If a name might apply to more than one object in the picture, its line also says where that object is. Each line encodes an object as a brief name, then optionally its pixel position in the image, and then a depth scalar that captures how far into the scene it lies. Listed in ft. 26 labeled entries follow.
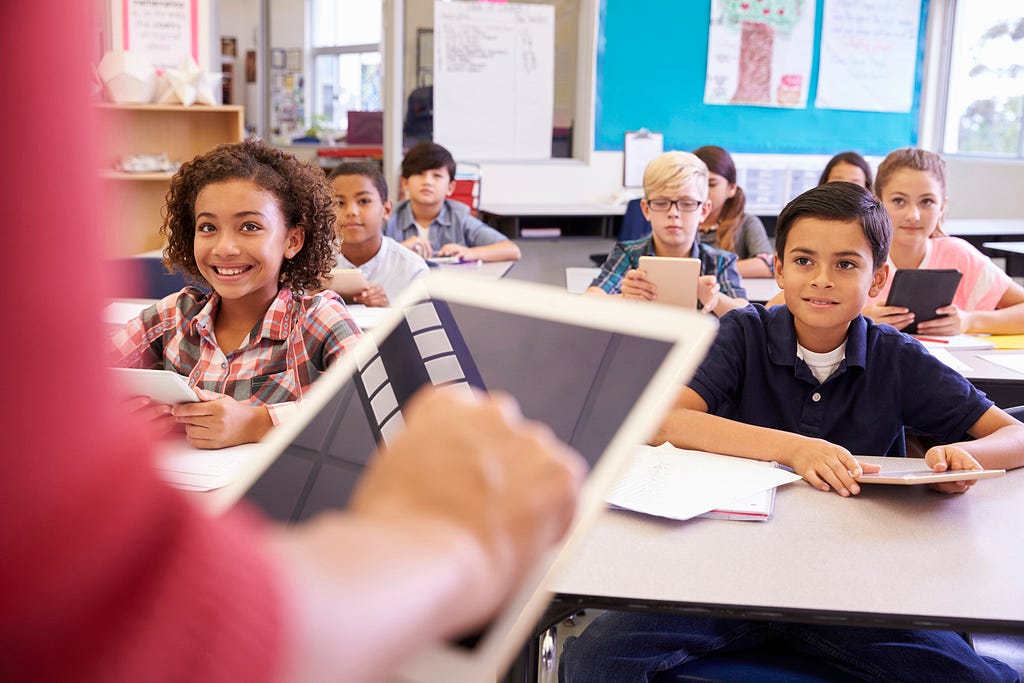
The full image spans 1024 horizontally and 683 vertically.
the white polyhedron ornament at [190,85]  15.20
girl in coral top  10.52
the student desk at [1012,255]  16.33
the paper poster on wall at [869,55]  23.54
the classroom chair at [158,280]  9.17
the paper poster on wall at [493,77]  21.47
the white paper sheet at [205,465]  4.71
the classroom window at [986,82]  22.34
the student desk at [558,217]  19.79
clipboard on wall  22.25
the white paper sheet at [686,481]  4.87
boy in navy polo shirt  5.08
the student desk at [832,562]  3.91
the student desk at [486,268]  13.14
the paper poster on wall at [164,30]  15.29
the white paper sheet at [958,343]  9.16
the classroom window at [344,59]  30.94
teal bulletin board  22.52
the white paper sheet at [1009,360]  8.39
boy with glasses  10.98
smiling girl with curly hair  6.31
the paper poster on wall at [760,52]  22.93
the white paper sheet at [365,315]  9.10
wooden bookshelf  15.97
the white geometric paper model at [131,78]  14.44
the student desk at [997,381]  7.94
